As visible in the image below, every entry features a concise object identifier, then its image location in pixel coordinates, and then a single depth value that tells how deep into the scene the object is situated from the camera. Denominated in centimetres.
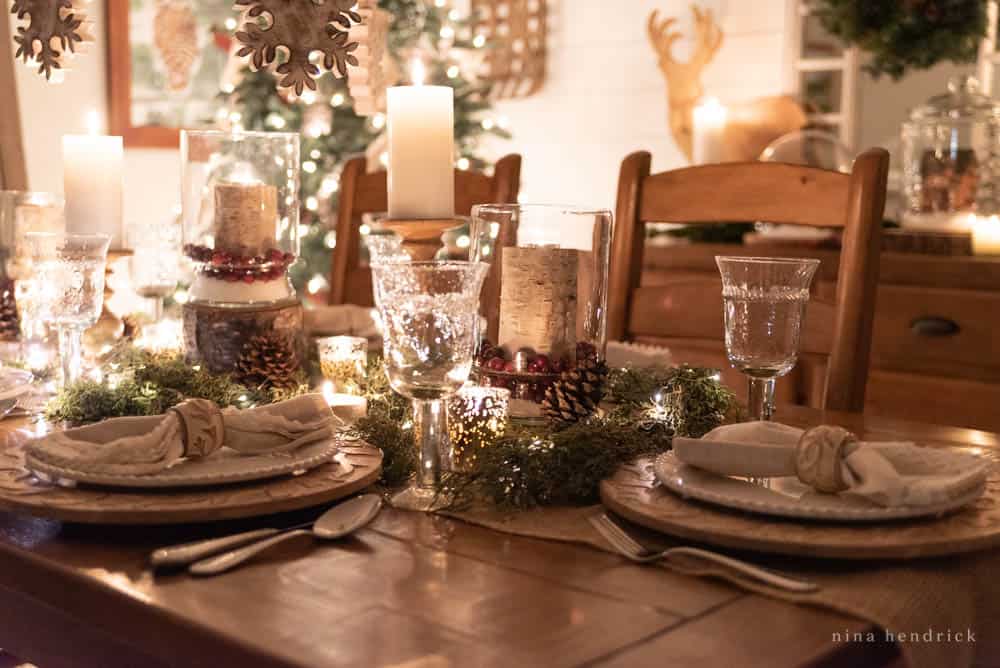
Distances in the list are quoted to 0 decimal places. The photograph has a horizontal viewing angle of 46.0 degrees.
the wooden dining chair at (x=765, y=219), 153
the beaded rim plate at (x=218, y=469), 89
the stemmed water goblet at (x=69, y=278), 127
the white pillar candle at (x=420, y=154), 119
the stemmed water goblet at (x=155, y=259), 166
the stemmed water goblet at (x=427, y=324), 90
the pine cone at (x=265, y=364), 136
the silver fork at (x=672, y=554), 74
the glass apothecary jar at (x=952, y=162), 272
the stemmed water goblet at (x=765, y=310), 107
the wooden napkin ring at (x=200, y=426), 93
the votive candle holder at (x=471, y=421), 105
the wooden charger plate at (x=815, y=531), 78
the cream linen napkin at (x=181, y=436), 91
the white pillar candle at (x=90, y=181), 157
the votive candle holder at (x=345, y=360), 136
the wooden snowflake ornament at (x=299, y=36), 124
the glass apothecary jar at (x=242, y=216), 139
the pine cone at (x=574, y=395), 111
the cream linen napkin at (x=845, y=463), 83
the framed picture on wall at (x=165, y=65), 451
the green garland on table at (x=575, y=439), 93
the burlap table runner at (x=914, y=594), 72
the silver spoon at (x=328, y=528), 77
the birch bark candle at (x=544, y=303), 118
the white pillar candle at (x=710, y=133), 333
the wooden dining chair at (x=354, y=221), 218
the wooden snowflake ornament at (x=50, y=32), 160
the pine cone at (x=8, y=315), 161
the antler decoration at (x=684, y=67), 418
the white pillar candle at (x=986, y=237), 260
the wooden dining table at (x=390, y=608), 64
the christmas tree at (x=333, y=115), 445
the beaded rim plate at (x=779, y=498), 82
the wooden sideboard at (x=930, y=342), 254
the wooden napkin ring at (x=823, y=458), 86
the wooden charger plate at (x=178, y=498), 84
